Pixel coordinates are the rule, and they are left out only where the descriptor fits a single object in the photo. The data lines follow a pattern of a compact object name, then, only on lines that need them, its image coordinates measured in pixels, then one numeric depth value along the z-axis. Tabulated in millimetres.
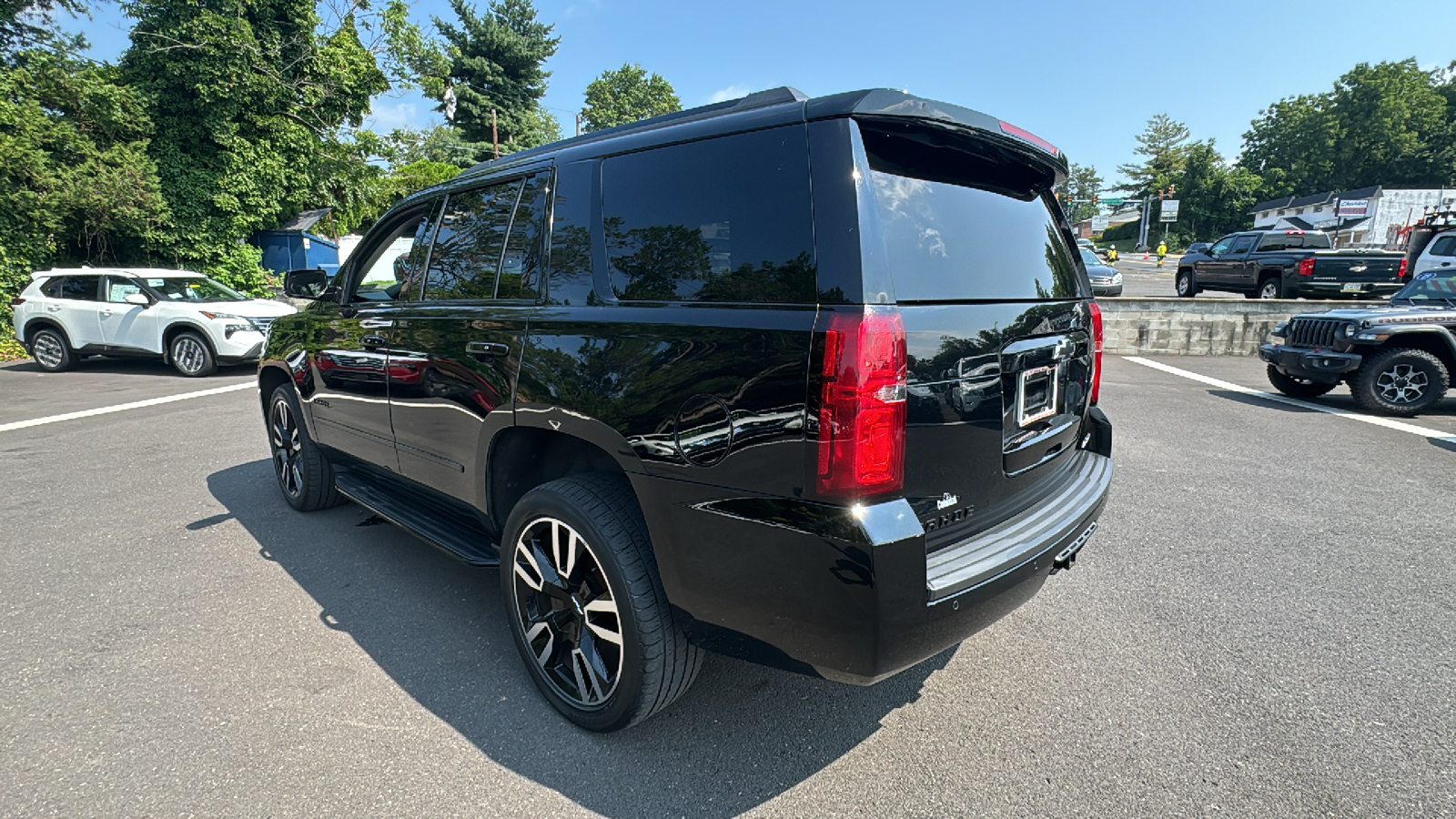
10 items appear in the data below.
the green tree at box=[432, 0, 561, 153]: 40719
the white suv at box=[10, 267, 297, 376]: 10445
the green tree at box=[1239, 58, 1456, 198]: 65500
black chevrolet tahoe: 1729
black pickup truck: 15664
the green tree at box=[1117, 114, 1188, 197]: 87000
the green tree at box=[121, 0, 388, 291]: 15977
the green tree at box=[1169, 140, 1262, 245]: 66250
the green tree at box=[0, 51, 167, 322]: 13609
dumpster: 22073
